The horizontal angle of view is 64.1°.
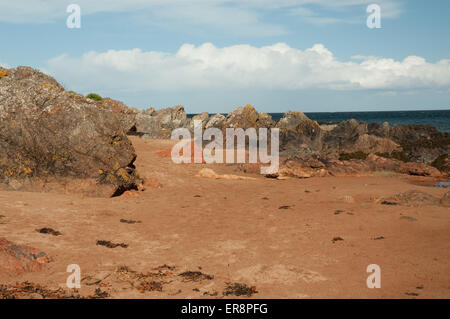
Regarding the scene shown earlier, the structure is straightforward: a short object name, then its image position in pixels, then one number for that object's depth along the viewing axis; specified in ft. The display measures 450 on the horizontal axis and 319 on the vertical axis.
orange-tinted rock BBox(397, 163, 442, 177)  69.05
